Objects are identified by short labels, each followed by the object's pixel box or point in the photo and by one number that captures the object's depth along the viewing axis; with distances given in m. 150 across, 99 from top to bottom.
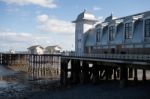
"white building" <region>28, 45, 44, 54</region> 55.77
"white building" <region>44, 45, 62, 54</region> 57.53
